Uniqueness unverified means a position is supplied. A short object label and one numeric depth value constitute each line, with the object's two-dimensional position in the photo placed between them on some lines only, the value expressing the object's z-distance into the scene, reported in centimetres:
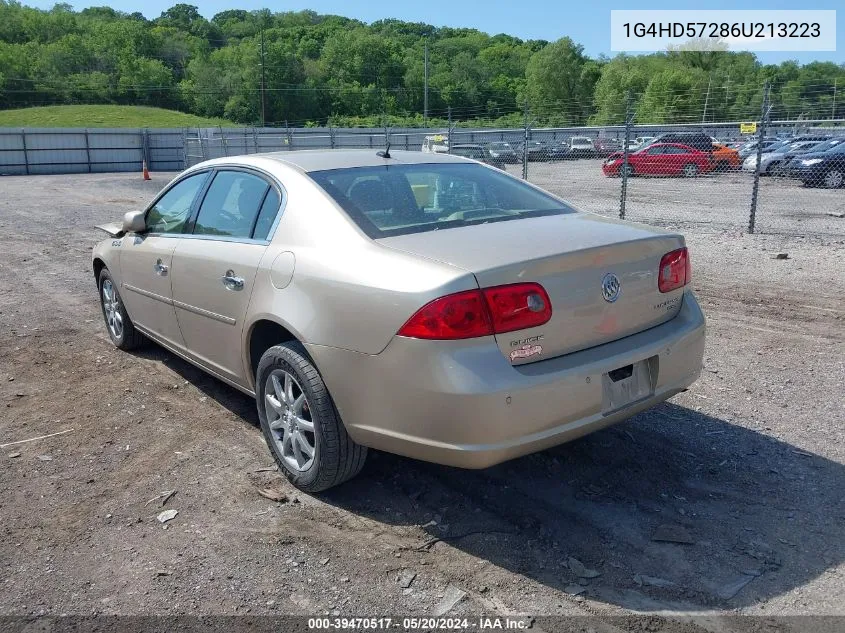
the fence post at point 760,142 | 1159
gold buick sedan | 293
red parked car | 2286
